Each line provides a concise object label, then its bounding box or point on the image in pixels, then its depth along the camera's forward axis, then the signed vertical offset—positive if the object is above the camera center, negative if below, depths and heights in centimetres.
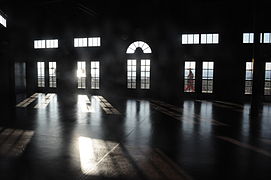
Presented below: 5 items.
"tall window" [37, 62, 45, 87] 1688 +37
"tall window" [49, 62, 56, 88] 1650 +45
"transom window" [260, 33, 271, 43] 1267 +261
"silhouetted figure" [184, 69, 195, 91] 1375 -13
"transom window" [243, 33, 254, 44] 1278 +266
